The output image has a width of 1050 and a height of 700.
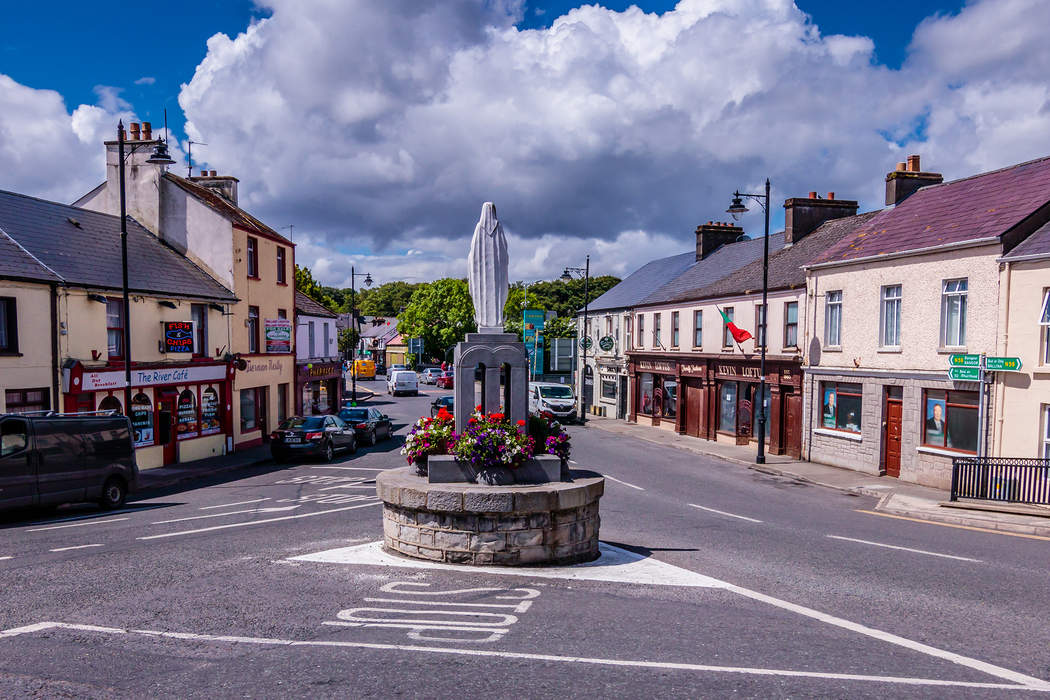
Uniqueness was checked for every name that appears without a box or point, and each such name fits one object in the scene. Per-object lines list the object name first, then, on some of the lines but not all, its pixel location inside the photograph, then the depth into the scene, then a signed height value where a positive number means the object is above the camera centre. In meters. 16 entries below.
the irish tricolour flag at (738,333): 28.34 -0.41
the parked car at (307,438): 23.75 -3.86
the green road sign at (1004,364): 17.16 -0.96
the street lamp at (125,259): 19.56 +1.69
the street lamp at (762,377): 24.29 -1.81
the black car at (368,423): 28.53 -4.09
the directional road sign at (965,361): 17.70 -0.93
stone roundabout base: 8.75 -2.48
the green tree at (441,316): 73.12 +0.56
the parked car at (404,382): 59.72 -5.03
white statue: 10.59 +0.74
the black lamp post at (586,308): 41.80 +0.83
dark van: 13.70 -2.82
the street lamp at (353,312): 44.15 +0.65
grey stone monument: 10.11 -0.34
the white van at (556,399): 38.41 -4.11
